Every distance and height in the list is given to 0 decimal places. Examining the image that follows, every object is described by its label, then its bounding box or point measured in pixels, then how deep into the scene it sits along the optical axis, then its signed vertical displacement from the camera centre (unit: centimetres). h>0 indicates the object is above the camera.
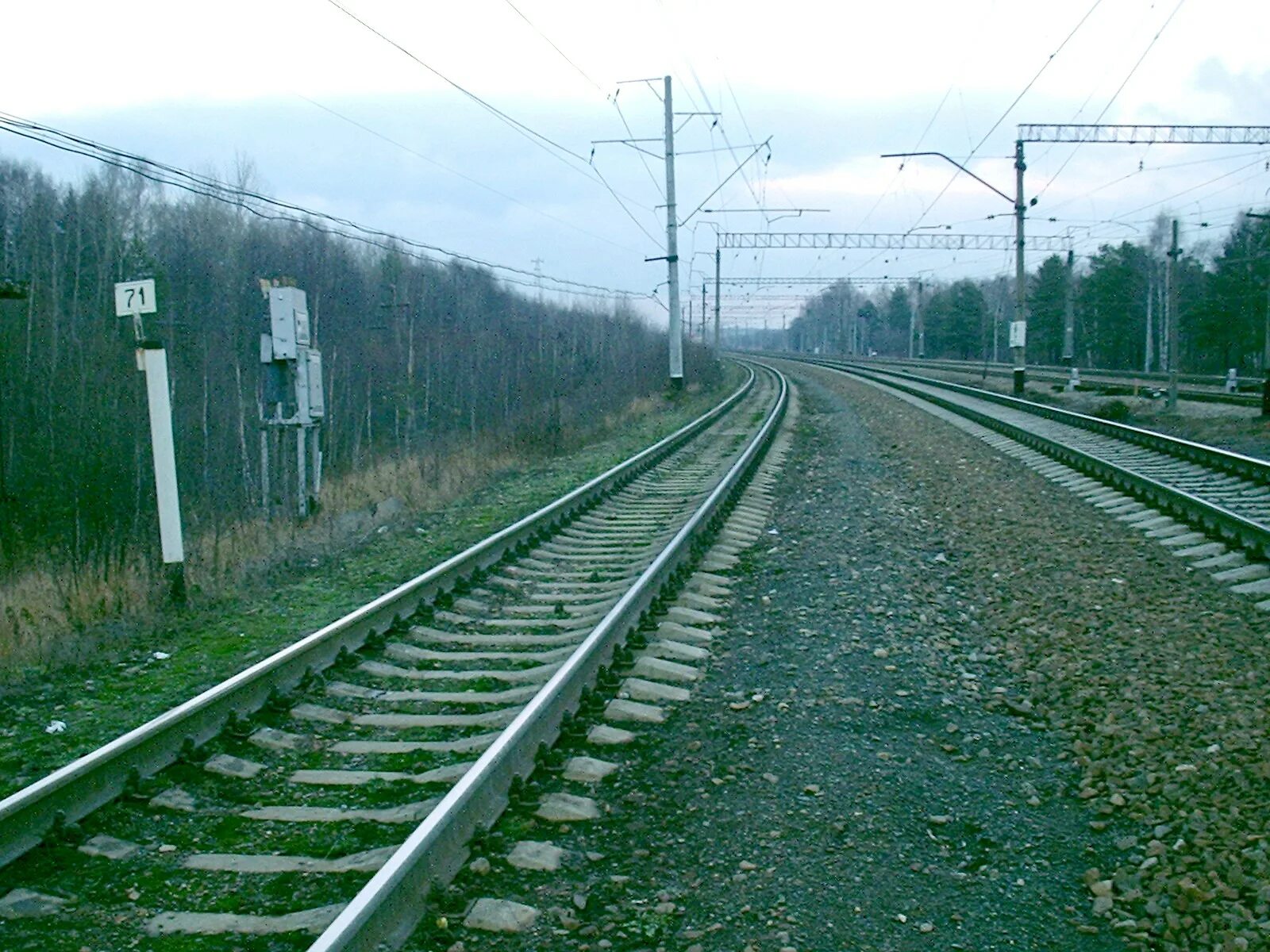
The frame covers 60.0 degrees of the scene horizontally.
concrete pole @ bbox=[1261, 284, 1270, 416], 2045 -77
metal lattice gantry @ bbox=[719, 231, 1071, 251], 5190 +615
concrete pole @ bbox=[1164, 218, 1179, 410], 2214 +40
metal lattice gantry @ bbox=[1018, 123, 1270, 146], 3183 +665
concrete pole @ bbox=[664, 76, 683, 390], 3062 +305
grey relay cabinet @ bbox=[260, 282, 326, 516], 1426 -2
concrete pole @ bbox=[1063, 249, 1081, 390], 4978 +201
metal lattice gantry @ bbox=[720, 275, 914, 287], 7138 +566
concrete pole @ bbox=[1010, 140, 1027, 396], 3083 +168
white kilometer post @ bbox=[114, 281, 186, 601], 826 -47
